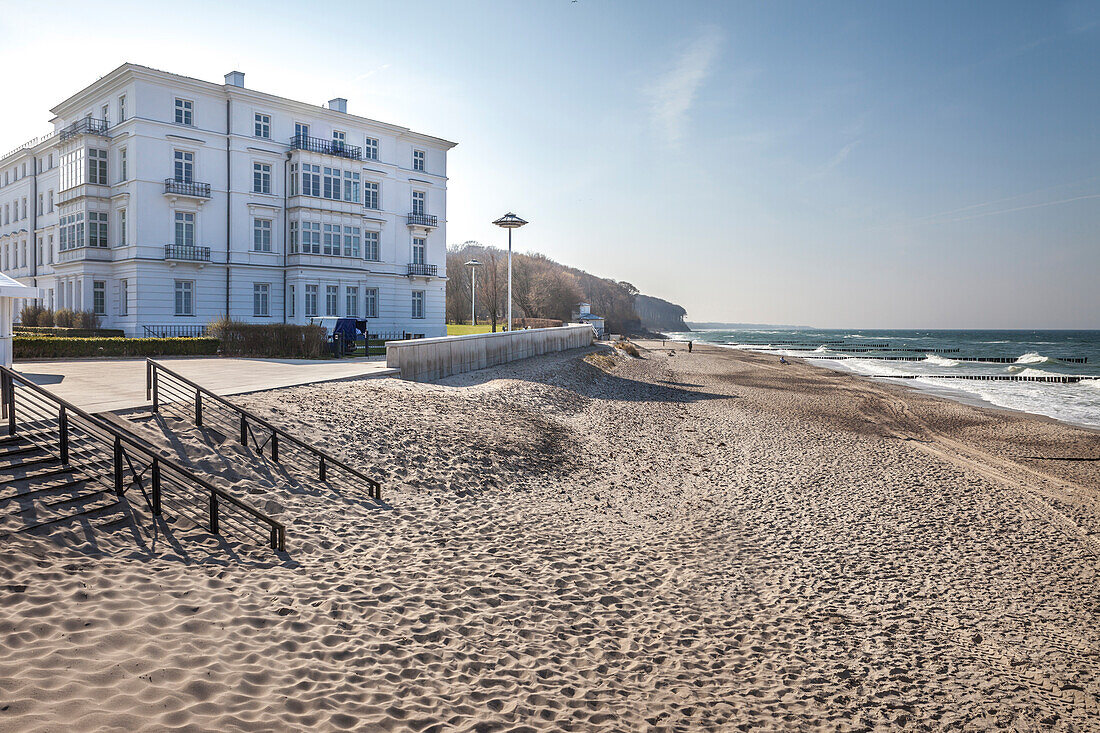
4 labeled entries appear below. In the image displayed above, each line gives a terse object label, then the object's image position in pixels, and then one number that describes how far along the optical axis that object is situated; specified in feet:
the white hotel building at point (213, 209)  109.19
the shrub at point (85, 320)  100.53
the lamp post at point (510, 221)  104.83
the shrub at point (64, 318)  101.67
